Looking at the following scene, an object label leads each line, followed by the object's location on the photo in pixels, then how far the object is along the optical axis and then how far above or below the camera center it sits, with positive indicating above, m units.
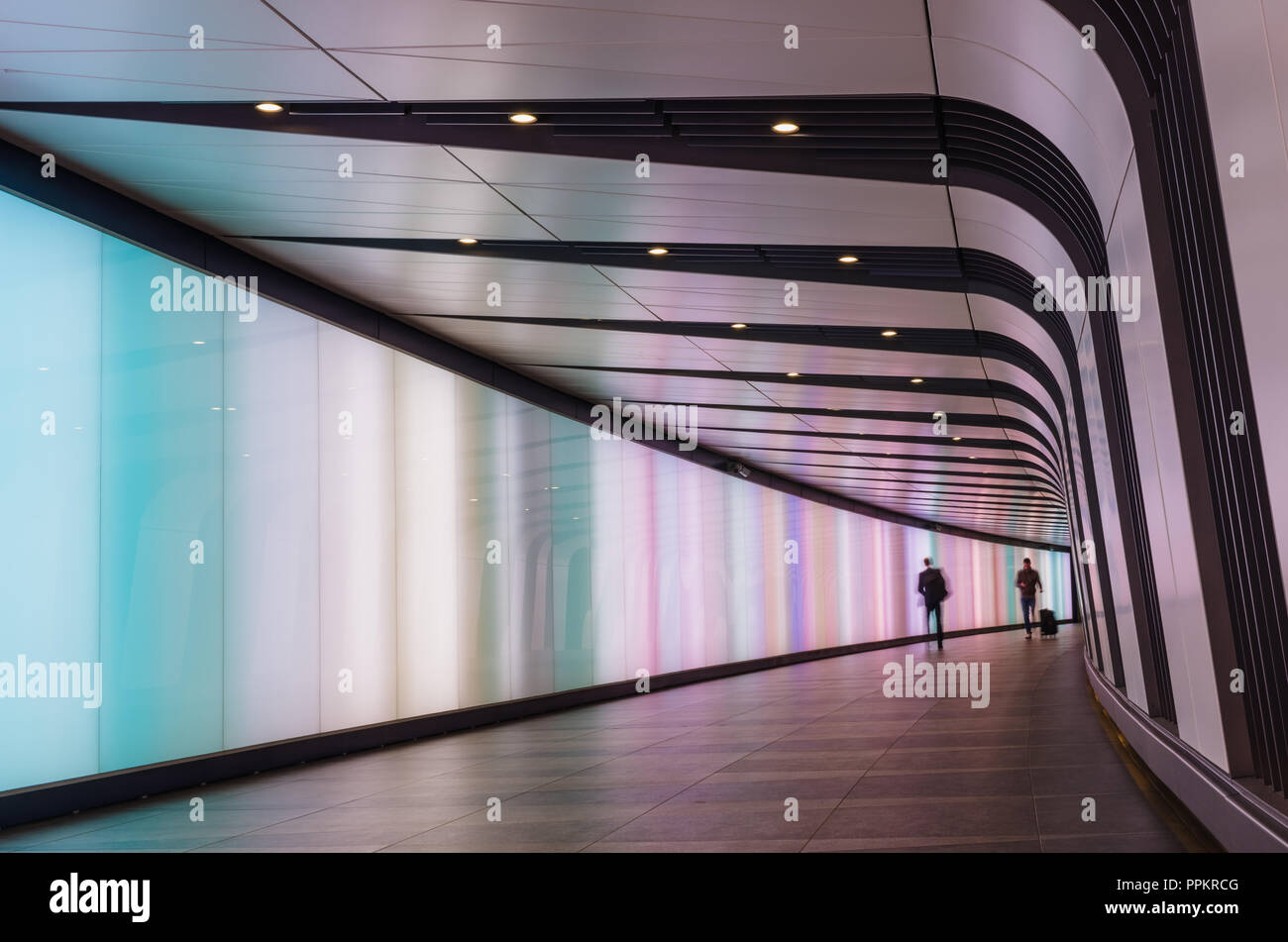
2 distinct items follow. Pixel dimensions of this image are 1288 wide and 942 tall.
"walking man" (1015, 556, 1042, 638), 35.41 +1.26
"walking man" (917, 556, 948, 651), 28.80 +1.05
